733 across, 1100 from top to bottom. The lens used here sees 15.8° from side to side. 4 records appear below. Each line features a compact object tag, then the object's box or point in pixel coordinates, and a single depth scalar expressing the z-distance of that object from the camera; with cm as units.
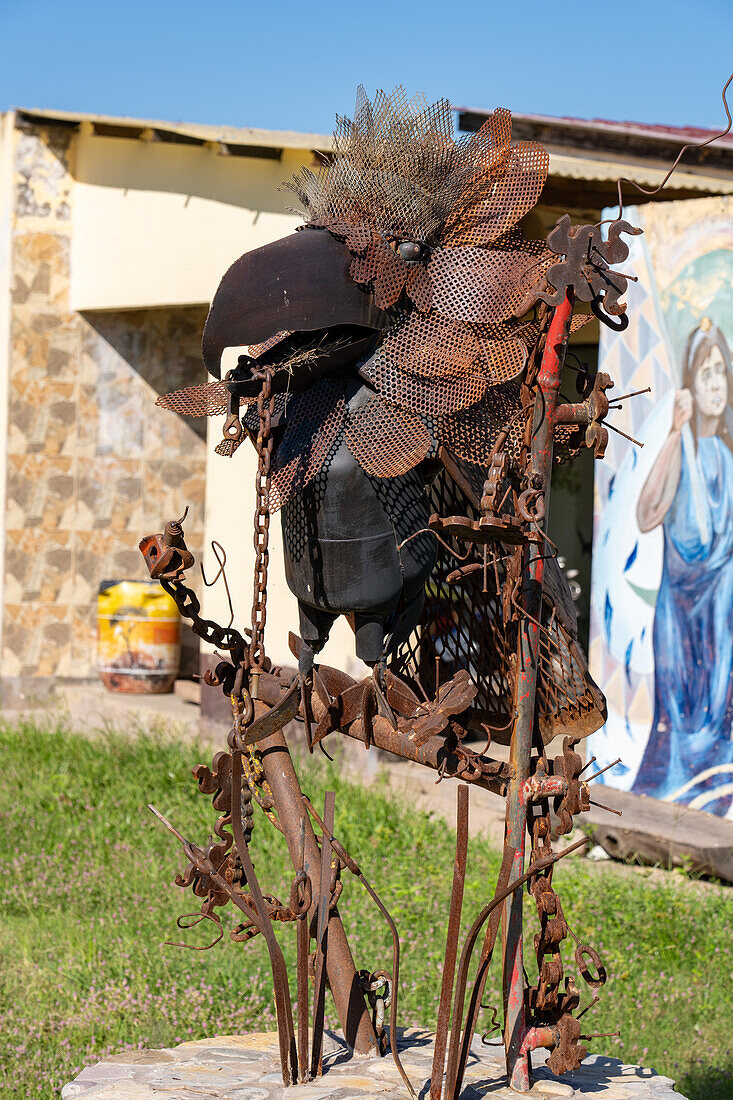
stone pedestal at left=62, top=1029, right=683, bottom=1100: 534
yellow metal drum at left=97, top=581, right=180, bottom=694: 996
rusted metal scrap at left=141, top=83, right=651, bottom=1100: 517
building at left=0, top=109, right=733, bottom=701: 932
